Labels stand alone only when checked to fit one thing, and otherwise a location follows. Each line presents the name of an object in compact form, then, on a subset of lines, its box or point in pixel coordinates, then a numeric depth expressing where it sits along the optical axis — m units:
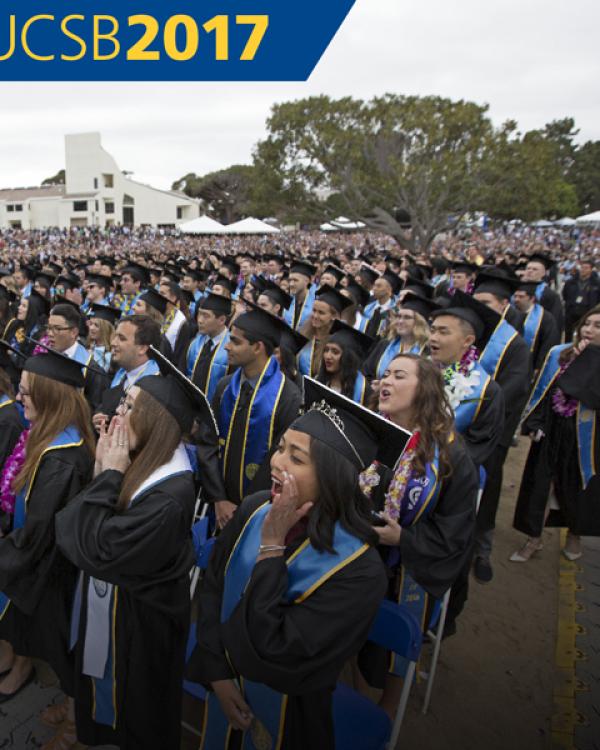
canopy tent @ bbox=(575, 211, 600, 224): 32.47
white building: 58.66
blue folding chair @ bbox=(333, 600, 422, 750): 2.01
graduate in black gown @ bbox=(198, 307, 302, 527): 3.53
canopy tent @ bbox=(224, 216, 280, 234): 33.25
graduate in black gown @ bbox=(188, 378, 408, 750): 1.63
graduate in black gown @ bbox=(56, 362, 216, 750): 2.00
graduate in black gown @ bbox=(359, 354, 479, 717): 2.57
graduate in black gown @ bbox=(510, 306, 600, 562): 3.94
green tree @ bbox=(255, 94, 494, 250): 23.03
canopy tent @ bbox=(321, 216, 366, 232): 28.28
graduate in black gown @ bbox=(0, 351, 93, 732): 2.43
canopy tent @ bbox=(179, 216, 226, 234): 34.03
